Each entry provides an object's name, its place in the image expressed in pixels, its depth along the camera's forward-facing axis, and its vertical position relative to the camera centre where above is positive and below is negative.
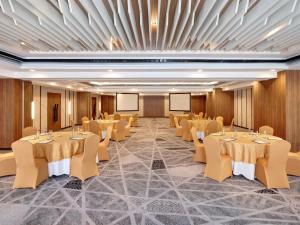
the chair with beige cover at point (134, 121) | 14.67 -0.69
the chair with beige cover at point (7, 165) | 4.69 -1.28
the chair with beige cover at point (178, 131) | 10.29 -0.99
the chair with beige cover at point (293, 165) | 4.69 -1.25
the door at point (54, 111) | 11.37 +0.03
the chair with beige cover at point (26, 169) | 4.04 -1.21
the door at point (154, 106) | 23.09 +0.70
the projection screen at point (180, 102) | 17.36 +0.91
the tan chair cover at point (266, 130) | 6.13 -0.55
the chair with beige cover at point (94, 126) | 8.56 -0.64
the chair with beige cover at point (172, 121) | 13.94 -0.65
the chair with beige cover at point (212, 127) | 8.06 -0.61
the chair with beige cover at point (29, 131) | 5.97 -0.61
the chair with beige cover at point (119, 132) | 8.93 -0.92
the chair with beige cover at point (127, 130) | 10.08 -0.94
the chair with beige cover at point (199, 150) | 5.75 -1.11
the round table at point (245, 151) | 4.53 -0.91
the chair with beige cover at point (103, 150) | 5.83 -1.14
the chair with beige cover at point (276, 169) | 4.01 -1.17
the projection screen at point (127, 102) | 17.94 +0.92
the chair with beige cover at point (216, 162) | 4.43 -1.14
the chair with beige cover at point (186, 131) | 9.09 -0.87
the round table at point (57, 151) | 4.61 -0.94
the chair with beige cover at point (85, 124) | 9.67 -0.63
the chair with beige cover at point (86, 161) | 4.45 -1.14
